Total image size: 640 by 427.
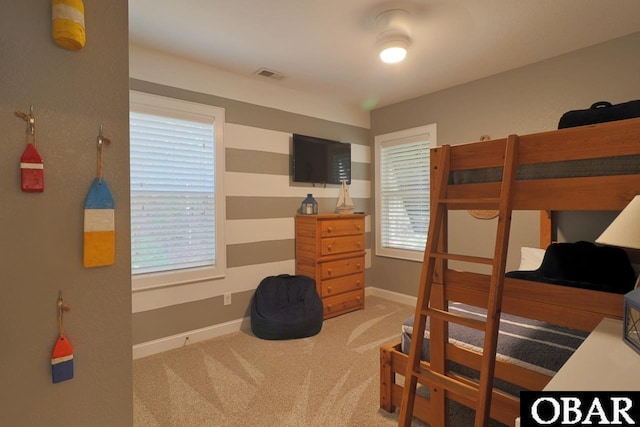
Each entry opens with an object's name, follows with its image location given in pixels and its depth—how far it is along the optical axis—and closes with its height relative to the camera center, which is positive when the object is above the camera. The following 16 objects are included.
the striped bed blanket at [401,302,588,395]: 1.45 -0.67
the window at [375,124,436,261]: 3.88 +0.22
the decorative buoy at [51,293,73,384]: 1.14 -0.53
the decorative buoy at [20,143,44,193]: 1.08 +0.13
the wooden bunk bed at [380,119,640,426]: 1.15 +0.04
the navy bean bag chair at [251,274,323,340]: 2.94 -1.00
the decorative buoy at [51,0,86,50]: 1.09 +0.65
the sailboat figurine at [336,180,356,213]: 3.89 +0.06
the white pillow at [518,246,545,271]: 2.65 -0.43
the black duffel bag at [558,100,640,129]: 1.45 +0.44
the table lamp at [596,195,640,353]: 0.93 -0.10
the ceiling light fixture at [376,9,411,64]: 2.20 +1.29
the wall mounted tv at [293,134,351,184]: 3.62 +0.58
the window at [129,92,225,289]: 2.68 +0.15
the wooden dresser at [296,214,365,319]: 3.42 -0.54
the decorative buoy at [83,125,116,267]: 1.20 -0.06
